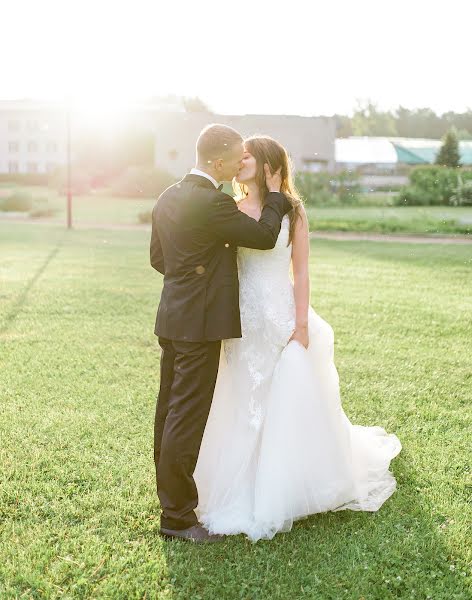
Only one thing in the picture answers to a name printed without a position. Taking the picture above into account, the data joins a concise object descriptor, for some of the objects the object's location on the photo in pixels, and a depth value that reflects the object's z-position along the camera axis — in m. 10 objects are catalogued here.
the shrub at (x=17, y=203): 34.41
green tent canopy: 53.81
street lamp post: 25.58
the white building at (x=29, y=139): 66.25
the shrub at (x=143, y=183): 36.03
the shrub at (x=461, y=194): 31.70
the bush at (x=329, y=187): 31.00
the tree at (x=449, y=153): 49.81
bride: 3.90
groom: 3.56
